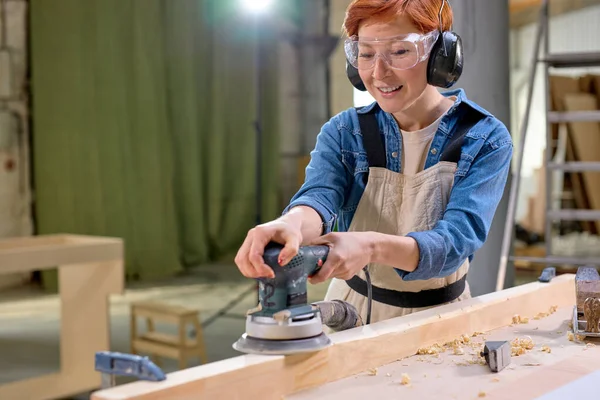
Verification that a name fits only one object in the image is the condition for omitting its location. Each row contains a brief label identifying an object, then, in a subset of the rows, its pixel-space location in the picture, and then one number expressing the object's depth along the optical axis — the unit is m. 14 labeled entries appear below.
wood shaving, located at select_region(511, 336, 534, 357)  1.51
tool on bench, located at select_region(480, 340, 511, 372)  1.38
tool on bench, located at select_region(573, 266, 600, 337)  1.62
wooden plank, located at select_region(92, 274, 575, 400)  1.11
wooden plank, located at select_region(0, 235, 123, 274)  3.80
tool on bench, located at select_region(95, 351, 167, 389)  1.10
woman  1.60
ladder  4.26
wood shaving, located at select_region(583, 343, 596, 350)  1.58
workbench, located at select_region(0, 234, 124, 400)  4.00
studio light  5.33
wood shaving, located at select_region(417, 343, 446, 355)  1.53
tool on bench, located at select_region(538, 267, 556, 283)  2.02
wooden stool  4.06
